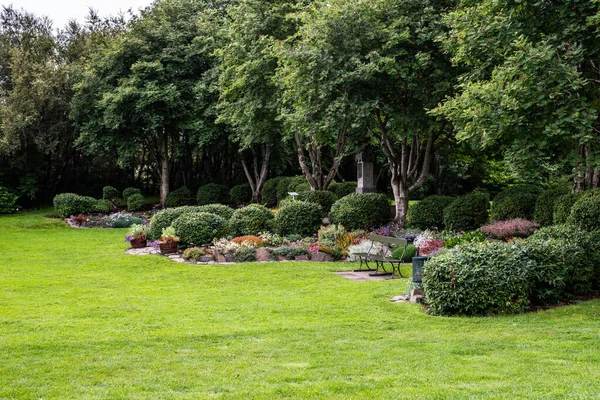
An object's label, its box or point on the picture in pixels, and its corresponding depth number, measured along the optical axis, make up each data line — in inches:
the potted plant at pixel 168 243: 617.0
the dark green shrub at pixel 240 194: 1230.9
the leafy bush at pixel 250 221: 671.8
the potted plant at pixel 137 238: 683.4
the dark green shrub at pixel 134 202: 1154.0
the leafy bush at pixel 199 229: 644.7
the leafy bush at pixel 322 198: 810.2
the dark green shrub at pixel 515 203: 584.4
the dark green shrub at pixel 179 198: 1181.7
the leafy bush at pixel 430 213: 651.5
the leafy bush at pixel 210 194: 1194.0
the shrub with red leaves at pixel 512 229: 527.8
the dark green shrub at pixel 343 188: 951.6
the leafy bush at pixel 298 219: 674.2
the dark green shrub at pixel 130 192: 1243.2
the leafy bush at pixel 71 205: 1067.9
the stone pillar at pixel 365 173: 844.6
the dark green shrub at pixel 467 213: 613.3
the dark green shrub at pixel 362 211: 677.3
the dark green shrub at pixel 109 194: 1222.9
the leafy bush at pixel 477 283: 317.4
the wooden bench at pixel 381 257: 466.0
